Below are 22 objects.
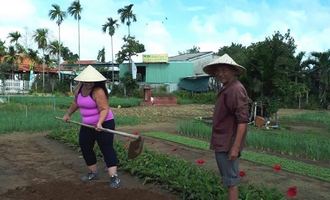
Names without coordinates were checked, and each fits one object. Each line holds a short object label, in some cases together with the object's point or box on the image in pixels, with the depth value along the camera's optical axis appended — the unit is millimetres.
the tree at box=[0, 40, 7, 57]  50062
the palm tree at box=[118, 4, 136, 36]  47781
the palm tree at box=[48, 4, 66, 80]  49188
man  4332
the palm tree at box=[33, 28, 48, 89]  50750
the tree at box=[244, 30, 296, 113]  17422
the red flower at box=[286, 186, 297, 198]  4679
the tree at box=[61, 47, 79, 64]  54222
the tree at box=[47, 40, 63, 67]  51281
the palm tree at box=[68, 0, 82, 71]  48469
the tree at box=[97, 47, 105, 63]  66062
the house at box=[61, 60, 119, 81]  46578
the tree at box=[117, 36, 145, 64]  43812
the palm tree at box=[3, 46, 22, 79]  49053
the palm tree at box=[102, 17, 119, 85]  48309
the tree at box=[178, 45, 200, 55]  76619
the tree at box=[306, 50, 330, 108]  35219
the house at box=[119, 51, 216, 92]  43656
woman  6168
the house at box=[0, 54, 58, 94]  44344
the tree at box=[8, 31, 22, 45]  52188
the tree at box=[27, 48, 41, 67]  49881
